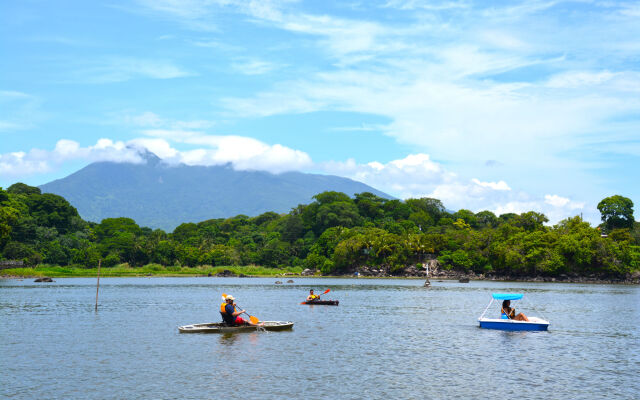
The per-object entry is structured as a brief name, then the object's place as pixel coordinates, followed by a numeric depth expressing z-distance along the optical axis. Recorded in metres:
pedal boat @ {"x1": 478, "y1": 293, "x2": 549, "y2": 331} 36.66
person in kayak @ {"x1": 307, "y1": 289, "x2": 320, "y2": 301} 54.91
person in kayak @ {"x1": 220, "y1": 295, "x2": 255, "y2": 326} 34.59
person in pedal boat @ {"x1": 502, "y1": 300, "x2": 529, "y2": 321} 37.75
